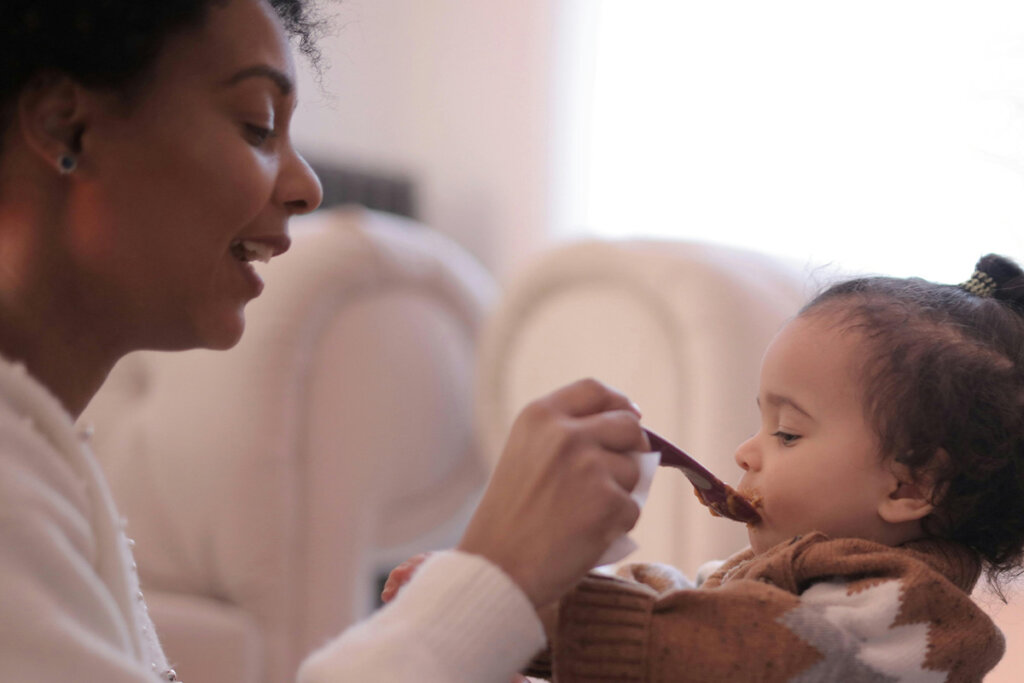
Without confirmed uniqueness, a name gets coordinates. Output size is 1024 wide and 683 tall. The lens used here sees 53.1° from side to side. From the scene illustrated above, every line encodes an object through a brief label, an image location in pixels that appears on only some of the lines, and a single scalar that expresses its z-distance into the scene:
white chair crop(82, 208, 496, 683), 1.75
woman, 0.62
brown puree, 0.87
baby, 0.73
